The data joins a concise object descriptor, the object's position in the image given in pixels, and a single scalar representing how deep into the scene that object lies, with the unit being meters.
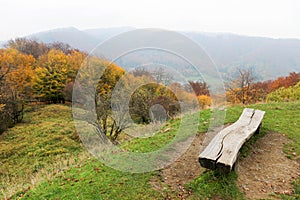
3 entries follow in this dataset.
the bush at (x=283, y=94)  16.24
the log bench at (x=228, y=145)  4.21
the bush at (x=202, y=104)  11.89
